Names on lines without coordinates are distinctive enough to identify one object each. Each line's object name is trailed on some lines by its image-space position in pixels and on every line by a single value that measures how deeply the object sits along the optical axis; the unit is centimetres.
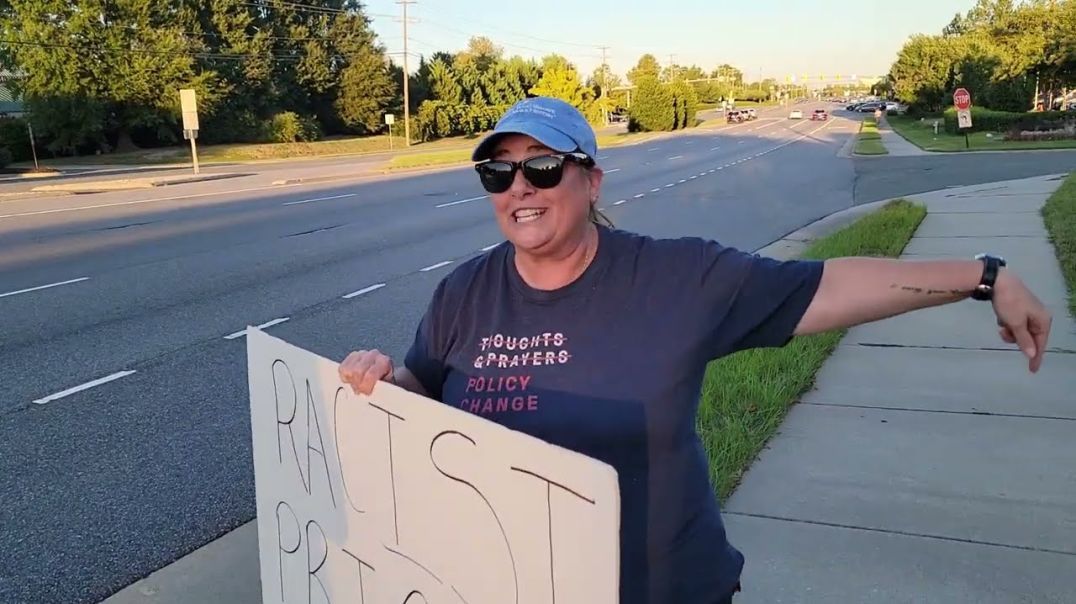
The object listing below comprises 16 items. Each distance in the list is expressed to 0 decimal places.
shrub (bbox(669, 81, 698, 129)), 6397
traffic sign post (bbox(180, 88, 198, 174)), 2817
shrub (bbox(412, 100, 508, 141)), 5712
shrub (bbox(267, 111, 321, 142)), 4988
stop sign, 2588
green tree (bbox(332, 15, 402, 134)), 5634
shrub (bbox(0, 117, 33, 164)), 4038
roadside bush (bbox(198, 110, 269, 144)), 4847
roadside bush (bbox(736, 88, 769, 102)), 17400
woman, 168
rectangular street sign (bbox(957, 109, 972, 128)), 2575
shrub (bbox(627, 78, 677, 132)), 6134
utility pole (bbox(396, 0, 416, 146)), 5120
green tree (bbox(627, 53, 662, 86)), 10854
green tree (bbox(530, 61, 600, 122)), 5291
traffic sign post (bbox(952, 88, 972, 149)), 2586
